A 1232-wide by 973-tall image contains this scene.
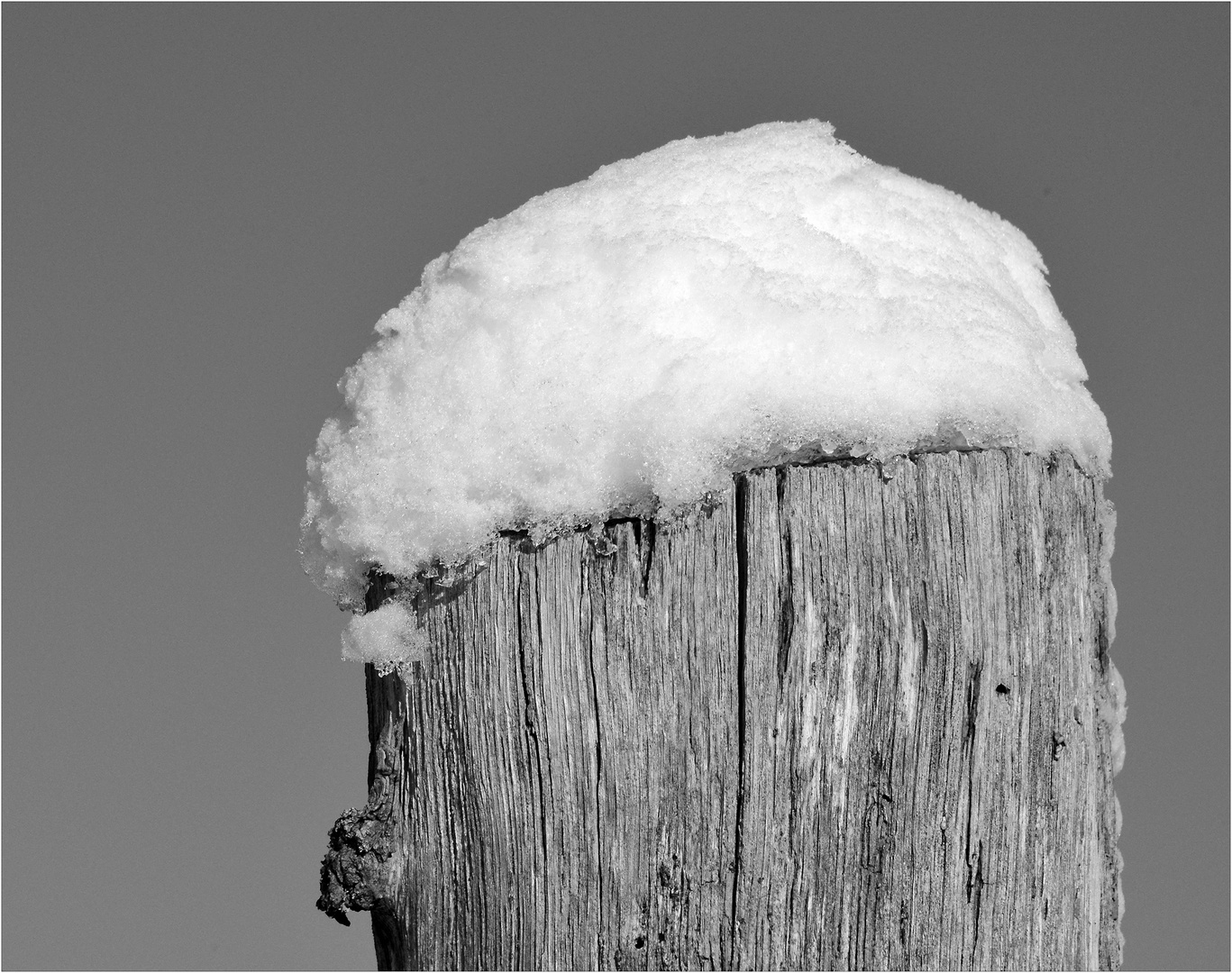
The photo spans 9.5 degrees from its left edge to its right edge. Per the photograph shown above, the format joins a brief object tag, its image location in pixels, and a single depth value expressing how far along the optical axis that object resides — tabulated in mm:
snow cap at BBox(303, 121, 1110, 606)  1588
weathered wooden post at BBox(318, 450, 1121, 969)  1581
